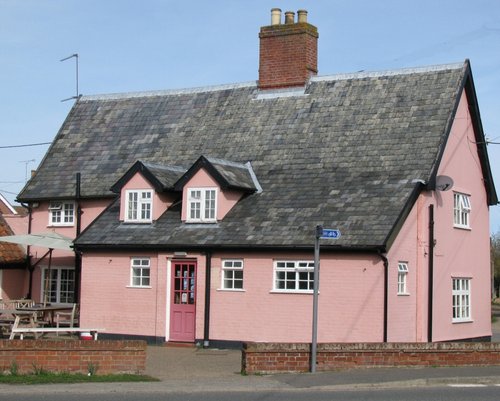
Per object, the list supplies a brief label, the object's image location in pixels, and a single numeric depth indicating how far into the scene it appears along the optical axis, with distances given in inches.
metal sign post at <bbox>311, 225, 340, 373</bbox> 701.9
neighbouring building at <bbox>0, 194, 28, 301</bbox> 1218.0
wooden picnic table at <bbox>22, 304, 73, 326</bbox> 985.5
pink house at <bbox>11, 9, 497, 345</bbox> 936.3
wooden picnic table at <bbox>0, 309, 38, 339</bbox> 915.8
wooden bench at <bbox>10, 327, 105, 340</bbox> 753.0
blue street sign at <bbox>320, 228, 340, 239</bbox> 709.9
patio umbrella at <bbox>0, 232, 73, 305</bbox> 1085.8
